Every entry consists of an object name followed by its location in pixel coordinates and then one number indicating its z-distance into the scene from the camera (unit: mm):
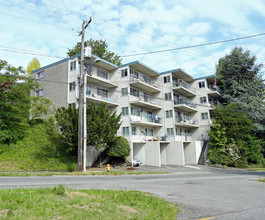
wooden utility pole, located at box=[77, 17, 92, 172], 19000
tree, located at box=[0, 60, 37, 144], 20594
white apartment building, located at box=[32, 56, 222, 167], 30000
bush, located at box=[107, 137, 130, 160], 25609
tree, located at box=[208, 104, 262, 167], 33500
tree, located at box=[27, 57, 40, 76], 50497
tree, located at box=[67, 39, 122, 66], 44628
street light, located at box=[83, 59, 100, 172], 19406
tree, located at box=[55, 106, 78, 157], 20839
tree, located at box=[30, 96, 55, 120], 27547
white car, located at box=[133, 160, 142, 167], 28697
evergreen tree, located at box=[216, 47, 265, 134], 38656
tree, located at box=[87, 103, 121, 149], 21906
